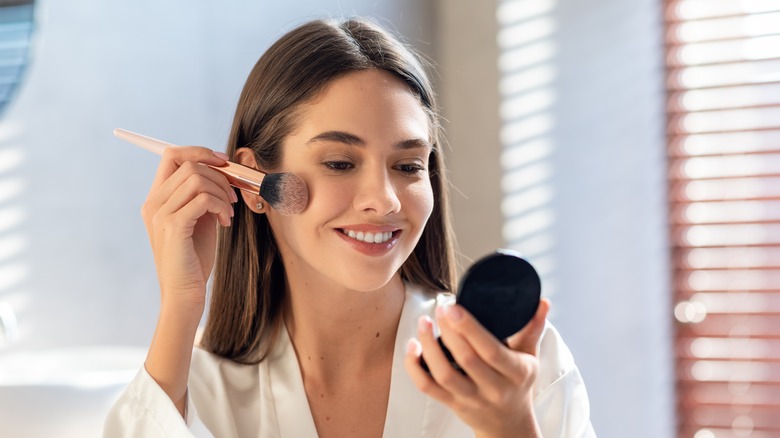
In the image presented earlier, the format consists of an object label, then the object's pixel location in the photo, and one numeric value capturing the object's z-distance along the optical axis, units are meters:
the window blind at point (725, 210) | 2.09
